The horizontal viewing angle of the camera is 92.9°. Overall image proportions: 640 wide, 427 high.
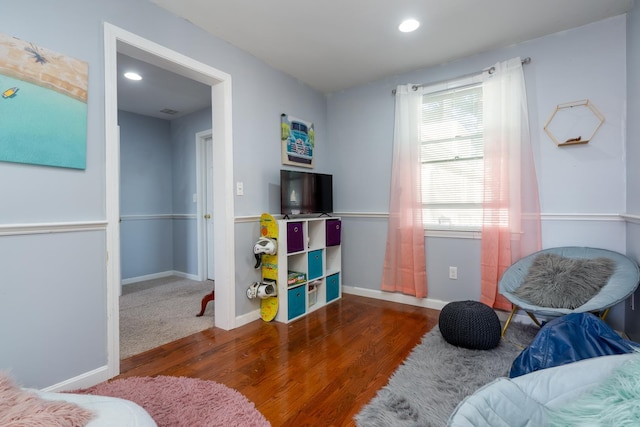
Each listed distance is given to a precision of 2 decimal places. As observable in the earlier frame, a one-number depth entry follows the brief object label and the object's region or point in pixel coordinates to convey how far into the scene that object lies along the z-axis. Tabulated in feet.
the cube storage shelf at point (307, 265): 9.00
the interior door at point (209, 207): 14.02
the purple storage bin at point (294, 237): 9.09
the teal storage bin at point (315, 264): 9.95
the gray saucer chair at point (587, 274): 5.86
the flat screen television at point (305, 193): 9.54
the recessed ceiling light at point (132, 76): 9.84
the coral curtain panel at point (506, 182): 8.43
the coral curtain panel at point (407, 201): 10.09
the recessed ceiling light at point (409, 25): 7.54
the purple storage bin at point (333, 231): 10.64
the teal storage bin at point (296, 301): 9.08
